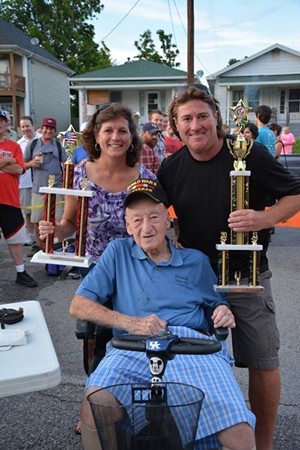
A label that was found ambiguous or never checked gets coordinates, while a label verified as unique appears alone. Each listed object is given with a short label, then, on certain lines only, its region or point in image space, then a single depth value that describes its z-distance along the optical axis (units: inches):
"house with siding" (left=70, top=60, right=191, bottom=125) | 976.3
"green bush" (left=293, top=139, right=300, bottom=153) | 813.4
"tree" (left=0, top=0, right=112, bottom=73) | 1583.4
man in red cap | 249.4
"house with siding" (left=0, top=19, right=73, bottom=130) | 1007.0
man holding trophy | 90.7
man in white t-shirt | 278.8
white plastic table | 65.0
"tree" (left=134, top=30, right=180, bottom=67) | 1574.8
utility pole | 584.1
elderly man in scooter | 82.1
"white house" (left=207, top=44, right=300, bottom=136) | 969.5
